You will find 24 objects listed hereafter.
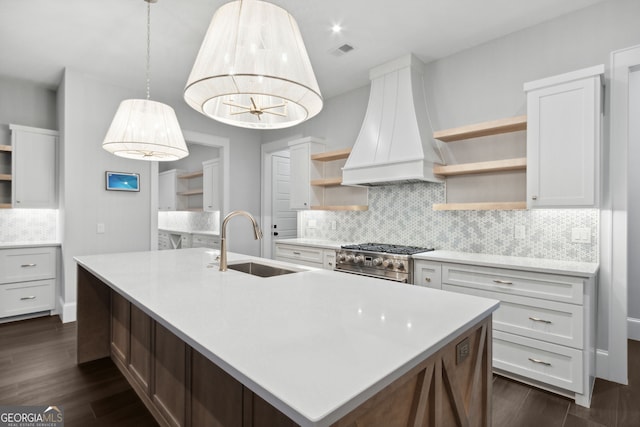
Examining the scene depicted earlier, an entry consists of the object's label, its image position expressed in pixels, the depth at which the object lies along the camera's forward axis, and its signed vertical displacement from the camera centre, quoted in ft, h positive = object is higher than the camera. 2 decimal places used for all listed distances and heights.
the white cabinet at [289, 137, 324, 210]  14.79 +1.82
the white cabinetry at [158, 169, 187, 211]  24.13 +1.48
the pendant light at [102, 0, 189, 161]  7.03 +1.72
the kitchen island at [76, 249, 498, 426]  2.56 -1.26
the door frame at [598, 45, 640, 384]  7.99 -0.16
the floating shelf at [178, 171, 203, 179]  22.21 +2.42
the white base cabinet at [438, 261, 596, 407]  7.14 -2.62
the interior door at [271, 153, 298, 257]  18.44 +0.49
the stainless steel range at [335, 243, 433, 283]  9.91 -1.57
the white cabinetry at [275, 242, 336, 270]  12.55 -1.78
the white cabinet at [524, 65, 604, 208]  7.60 +1.75
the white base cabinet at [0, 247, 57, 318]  12.08 -2.66
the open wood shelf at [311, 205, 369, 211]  13.34 +0.13
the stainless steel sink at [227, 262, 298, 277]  7.51 -1.37
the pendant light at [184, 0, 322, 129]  4.34 +2.03
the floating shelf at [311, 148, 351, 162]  13.73 +2.37
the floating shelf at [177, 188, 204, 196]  21.91 +1.21
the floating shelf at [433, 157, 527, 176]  8.99 +1.30
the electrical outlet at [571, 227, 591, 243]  8.47 -0.57
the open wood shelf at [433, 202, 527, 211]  8.96 +0.17
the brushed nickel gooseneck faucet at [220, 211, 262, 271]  6.84 -0.70
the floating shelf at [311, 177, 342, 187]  13.75 +1.24
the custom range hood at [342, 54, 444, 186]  10.65 +2.64
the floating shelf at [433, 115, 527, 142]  9.05 +2.40
